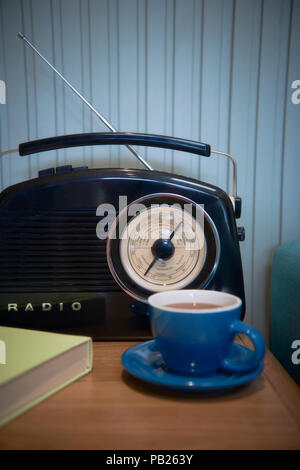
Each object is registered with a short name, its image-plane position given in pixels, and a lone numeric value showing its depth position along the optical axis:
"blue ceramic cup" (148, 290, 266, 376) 0.43
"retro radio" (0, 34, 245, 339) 0.59
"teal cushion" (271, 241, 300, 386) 0.69
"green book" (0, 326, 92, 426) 0.39
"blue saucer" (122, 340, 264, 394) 0.42
